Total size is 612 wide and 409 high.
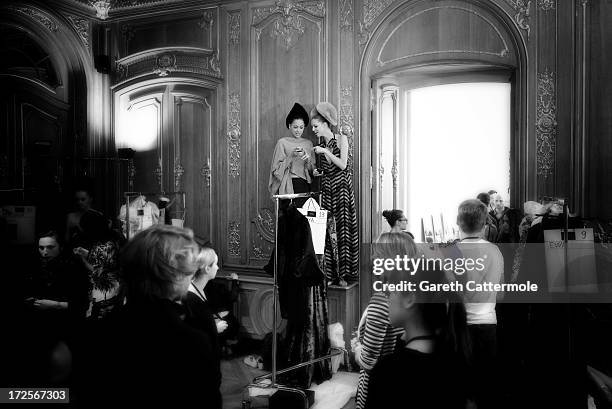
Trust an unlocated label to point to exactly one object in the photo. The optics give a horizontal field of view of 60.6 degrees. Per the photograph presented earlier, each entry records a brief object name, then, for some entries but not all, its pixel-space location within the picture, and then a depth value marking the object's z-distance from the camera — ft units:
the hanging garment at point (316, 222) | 10.97
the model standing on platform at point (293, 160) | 13.79
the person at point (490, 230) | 12.27
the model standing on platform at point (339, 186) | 13.01
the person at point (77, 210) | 14.25
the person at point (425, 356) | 4.12
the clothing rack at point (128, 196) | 15.25
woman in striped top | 6.42
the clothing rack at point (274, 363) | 10.29
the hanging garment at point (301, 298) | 11.00
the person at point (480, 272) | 7.55
